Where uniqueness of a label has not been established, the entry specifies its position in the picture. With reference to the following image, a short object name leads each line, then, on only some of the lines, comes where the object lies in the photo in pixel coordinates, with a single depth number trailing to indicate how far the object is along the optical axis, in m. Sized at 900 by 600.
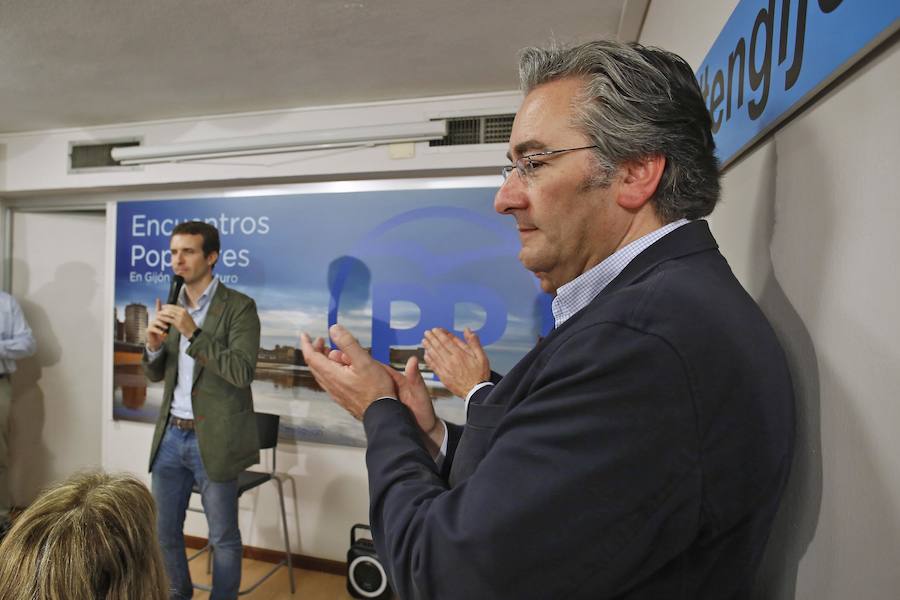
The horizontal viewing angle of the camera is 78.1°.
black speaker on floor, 3.01
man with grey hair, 0.54
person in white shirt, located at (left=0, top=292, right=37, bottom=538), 3.77
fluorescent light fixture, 3.17
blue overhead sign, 0.51
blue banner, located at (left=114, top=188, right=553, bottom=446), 3.24
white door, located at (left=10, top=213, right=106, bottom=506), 4.29
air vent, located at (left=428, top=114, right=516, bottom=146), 3.14
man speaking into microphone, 2.40
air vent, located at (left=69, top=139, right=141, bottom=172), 3.84
